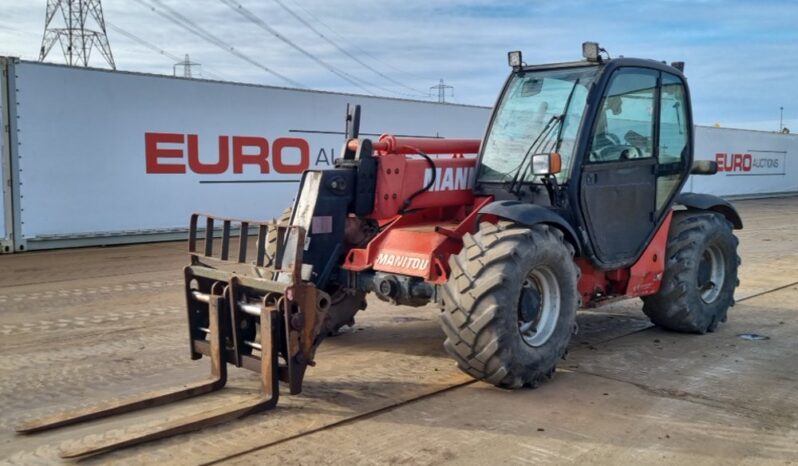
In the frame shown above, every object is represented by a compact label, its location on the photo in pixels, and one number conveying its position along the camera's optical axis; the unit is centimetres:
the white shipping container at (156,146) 1207
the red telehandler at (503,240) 471
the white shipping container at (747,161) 2731
